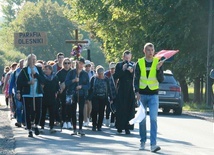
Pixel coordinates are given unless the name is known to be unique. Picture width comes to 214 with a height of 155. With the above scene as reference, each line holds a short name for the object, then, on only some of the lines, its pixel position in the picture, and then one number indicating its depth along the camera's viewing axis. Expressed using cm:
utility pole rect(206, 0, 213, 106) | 3442
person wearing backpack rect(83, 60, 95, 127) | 2172
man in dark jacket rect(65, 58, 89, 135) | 1828
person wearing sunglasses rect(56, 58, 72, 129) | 1936
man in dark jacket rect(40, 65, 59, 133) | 1884
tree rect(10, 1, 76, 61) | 9719
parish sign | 2005
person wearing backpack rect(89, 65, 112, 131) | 1970
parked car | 2905
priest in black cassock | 1861
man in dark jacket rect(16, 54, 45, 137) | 1783
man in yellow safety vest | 1451
